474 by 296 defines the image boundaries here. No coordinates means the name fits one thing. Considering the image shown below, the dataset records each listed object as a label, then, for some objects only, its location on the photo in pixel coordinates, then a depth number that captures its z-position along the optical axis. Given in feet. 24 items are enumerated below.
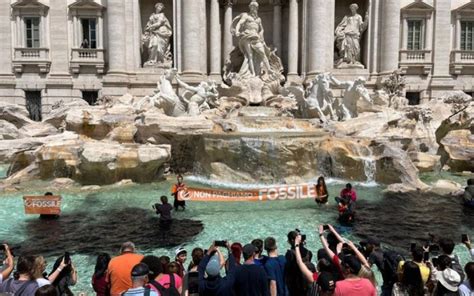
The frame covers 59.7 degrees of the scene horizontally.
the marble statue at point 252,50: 63.31
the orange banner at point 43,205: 28.17
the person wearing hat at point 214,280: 11.39
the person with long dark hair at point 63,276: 13.34
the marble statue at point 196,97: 54.75
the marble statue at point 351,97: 52.95
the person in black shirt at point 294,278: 13.79
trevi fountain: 30.76
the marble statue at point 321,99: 54.85
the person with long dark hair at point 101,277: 13.32
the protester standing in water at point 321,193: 31.55
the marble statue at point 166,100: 53.11
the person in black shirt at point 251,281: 11.89
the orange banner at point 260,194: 31.60
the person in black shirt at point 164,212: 27.48
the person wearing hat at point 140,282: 9.91
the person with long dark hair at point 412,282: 12.23
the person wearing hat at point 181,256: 14.42
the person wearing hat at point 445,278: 12.73
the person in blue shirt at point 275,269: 13.14
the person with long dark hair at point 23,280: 11.27
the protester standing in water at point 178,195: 30.60
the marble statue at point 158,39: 67.51
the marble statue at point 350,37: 68.85
